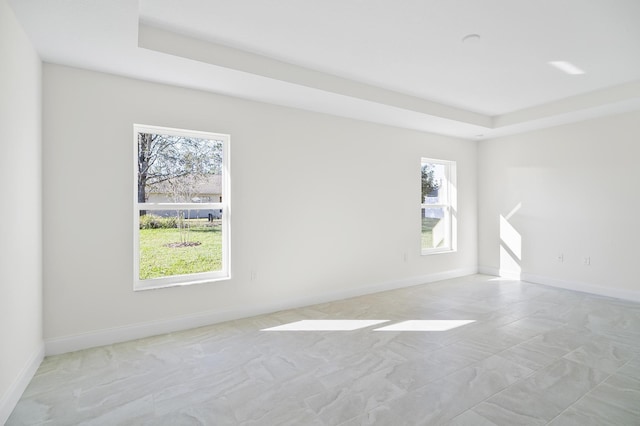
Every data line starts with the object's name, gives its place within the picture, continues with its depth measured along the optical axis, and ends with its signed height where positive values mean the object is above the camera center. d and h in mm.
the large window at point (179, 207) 3301 +78
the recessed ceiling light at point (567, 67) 3313 +1484
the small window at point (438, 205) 5702 +139
